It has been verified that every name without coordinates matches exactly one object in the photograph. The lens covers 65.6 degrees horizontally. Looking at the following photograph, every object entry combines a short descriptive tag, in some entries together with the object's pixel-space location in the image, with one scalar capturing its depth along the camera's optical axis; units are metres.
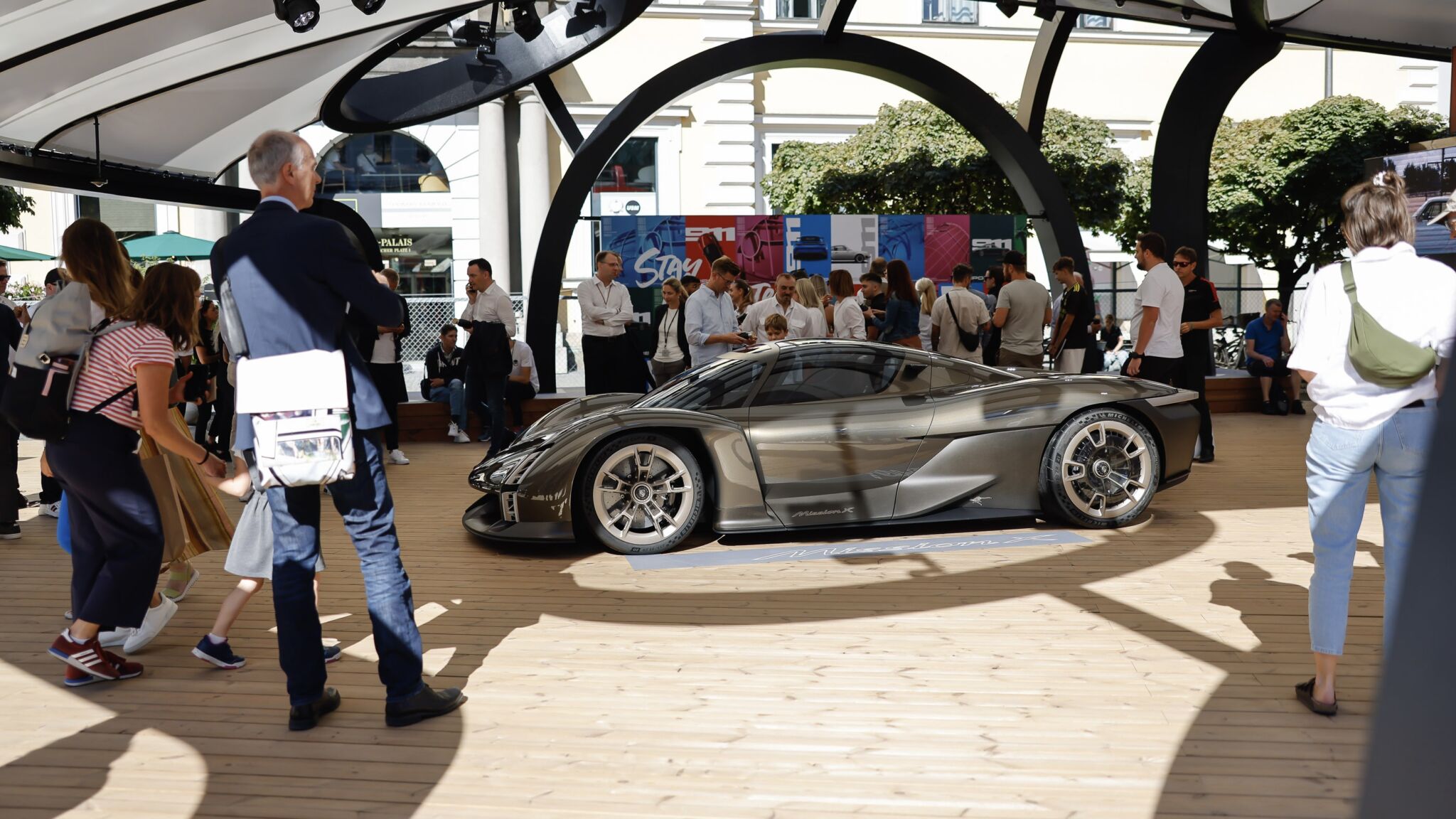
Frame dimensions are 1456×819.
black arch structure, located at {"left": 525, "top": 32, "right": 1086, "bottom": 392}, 12.51
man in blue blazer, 3.60
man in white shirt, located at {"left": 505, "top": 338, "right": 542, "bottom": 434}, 11.34
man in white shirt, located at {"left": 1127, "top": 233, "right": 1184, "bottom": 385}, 8.75
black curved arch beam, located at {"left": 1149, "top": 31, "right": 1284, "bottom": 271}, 11.80
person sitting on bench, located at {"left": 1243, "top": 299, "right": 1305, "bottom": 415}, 13.50
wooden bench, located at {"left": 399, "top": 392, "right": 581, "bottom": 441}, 12.41
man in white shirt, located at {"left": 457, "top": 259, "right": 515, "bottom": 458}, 10.01
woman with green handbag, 3.50
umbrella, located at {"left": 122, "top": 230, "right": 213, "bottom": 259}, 17.89
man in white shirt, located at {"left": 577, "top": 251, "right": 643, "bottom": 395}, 10.86
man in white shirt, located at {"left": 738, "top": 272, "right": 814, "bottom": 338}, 9.59
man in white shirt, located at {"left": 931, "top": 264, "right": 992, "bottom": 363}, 10.10
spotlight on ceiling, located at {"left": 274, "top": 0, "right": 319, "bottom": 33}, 8.51
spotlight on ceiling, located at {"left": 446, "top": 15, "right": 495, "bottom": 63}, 11.94
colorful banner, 14.72
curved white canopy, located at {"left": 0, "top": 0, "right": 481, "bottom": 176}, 7.97
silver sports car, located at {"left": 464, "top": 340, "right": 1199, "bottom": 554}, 6.41
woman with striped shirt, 4.29
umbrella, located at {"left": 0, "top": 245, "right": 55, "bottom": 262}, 19.16
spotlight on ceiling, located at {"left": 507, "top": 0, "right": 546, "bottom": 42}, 11.06
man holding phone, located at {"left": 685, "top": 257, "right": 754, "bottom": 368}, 9.67
